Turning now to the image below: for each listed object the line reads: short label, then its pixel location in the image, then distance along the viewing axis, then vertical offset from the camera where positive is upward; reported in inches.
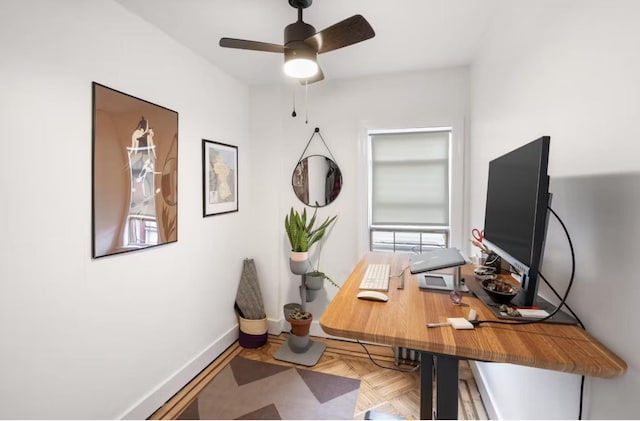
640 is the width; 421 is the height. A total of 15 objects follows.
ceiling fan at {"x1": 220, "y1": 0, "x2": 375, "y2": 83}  57.1 +35.6
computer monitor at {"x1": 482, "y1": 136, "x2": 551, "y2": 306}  33.4 -0.2
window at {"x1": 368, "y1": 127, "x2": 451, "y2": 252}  103.7 +7.2
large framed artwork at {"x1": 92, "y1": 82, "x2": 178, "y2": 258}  60.7 +7.7
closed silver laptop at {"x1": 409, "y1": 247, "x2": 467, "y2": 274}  47.7 -9.5
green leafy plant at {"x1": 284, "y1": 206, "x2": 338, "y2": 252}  103.4 -8.6
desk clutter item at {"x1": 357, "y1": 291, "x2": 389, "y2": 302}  46.0 -14.5
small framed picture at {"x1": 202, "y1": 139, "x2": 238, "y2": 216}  94.3 +10.0
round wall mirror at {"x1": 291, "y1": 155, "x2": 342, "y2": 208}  109.9 +10.4
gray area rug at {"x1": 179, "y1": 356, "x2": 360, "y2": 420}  72.2 -52.5
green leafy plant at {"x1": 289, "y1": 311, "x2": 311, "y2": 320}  99.8 -38.9
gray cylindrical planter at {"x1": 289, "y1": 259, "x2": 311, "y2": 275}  102.8 -21.7
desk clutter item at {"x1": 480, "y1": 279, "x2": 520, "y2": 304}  42.7 -12.8
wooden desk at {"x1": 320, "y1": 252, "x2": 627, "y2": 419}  29.9 -15.6
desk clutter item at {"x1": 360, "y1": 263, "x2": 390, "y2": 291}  52.0 -14.1
